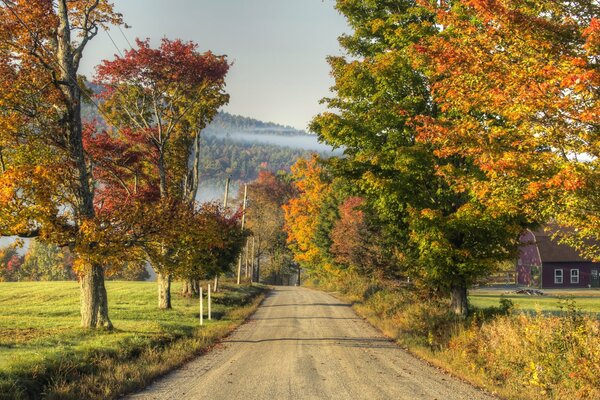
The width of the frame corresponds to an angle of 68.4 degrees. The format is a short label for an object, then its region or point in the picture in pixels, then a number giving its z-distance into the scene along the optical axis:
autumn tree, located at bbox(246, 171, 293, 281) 68.31
